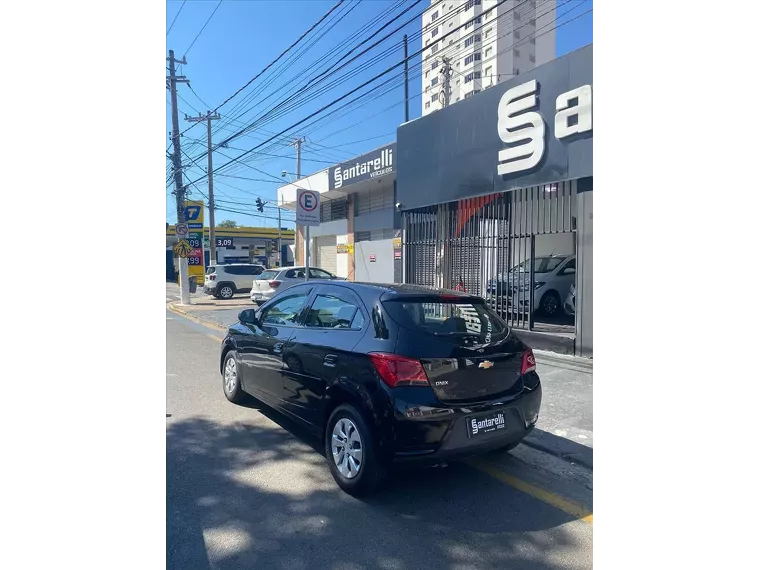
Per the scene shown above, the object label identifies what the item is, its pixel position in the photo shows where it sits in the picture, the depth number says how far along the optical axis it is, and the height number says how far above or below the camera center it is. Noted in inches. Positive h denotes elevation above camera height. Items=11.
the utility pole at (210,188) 857.5 +183.7
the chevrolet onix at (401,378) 129.7 -28.3
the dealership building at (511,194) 310.0 +71.8
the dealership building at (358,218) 665.6 +109.3
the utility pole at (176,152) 745.6 +212.2
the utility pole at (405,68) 413.8 +251.6
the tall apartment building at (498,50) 2020.2 +1108.5
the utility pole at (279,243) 1711.2 +152.3
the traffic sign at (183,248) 671.8 +52.0
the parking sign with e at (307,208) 355.6 +58.2
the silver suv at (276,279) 635.5 +7.5
